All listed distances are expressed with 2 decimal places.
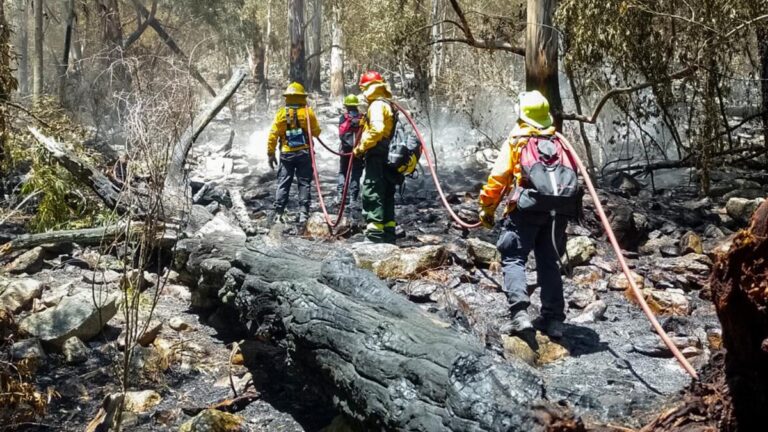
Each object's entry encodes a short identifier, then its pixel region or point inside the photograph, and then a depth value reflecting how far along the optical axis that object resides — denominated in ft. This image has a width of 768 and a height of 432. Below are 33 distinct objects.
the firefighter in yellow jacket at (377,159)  22.39
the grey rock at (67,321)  15.81
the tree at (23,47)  97.02
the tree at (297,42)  66.49
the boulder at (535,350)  15.03
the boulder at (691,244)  23.93
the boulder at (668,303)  18.29
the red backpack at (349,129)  30.42
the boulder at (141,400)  13.82
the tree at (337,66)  79.56
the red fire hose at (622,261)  10.36
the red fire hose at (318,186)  26.22
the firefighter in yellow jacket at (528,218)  15.06
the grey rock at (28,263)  20.89
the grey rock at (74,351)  15.56
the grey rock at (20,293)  17.33
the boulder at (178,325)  17.76
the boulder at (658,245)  24.49
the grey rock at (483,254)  22.36
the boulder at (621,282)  20.18
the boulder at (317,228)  27.29
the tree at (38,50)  52.24
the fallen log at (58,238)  21.59
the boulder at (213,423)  12.22
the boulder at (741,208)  27.99
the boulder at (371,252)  21.16
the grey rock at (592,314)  17.92
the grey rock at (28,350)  14.96
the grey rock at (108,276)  20.13
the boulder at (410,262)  20.74
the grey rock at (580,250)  22.65
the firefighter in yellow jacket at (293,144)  28.68
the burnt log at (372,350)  8.80
